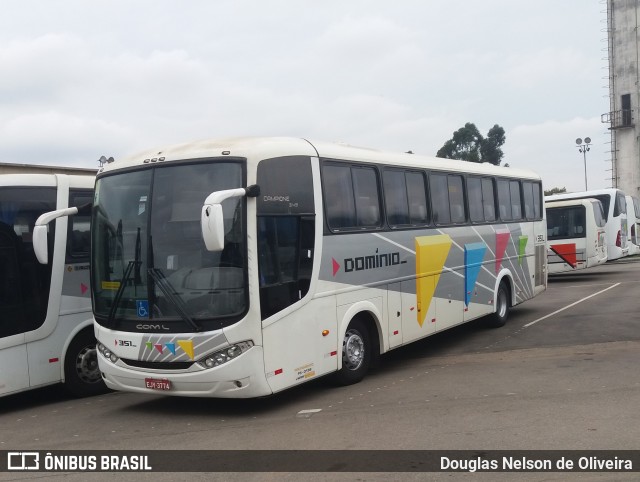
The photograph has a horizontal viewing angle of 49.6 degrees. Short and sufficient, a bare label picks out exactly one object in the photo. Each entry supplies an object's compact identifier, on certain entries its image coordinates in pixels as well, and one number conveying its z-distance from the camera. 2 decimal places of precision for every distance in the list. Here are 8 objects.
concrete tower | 58.22
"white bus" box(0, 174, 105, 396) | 8.94
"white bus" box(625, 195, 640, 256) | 29.55
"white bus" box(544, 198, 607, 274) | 24.45
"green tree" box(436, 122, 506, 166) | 70.25
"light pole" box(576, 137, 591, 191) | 62.06
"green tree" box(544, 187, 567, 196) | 85.02
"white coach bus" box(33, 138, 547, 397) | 7.52
